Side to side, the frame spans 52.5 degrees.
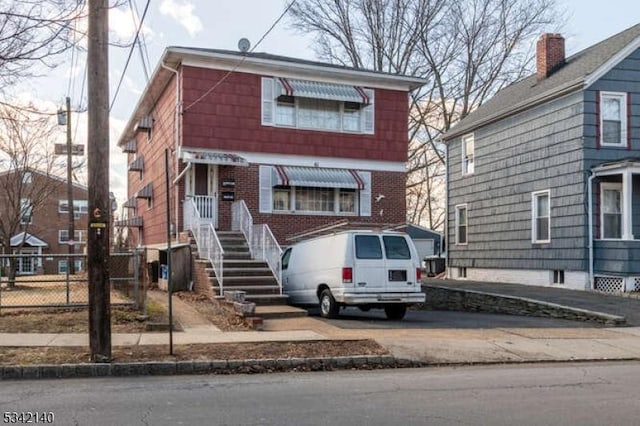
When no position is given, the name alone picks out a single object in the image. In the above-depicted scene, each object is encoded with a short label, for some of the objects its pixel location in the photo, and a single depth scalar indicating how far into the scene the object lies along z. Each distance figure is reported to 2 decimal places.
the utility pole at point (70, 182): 30.91
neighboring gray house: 19.80
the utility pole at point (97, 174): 9.70
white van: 14.67
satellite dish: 22.70
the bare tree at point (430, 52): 37.91
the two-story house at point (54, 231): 52.32
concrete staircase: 16.11
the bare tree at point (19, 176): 27.28
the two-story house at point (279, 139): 20.72
